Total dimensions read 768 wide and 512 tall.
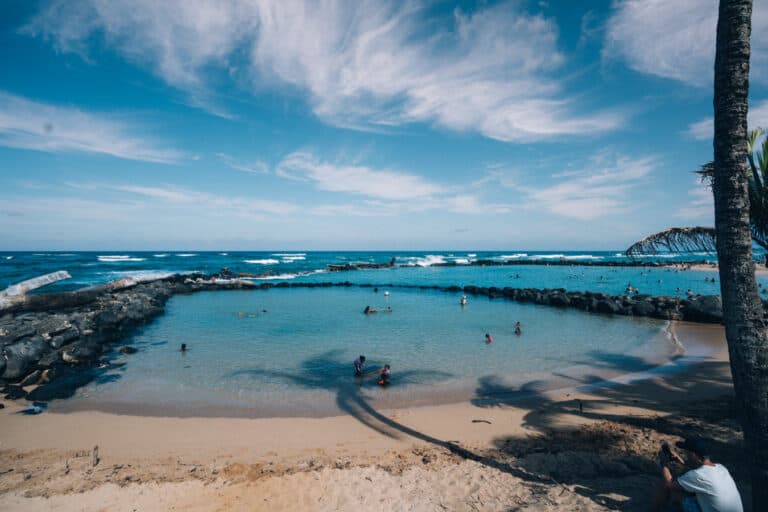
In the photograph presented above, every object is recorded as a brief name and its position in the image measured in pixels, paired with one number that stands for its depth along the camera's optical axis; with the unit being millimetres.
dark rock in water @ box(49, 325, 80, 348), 15922
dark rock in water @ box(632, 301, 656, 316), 23578
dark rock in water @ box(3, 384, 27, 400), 10711
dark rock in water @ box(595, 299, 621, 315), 24953
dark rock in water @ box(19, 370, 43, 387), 11688
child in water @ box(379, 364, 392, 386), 11687
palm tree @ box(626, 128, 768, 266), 6836
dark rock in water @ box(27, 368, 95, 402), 10711
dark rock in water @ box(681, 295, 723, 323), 20719
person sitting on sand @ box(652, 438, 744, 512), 4422
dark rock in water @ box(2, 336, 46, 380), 12305
